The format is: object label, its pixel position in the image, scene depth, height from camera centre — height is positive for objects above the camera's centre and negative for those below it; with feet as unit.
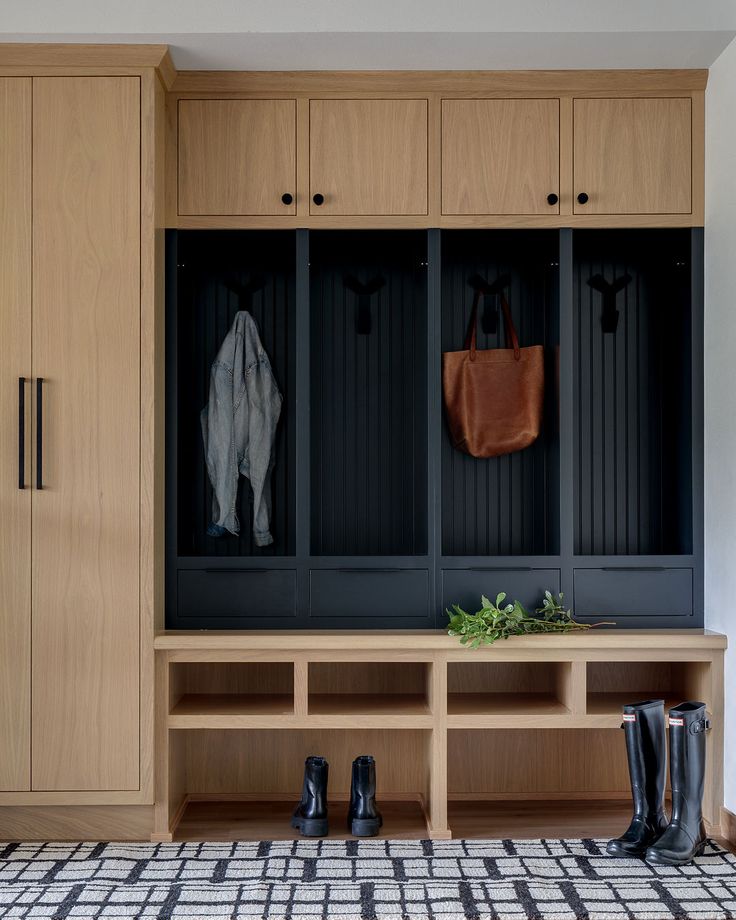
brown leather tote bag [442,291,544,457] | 10.71 +0.66
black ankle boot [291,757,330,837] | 9.45 -3.71
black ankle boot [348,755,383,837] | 9.46 -3.71
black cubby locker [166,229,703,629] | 10.93 +0.78
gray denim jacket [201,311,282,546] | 10.69 +0.31
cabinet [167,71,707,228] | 10.21 +3.30
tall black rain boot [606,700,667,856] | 9.09 -3.13
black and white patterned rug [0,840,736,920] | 7.66 -3.93
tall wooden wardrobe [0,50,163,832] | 9.37 +0.56
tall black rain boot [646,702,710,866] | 8.84 -3.25
